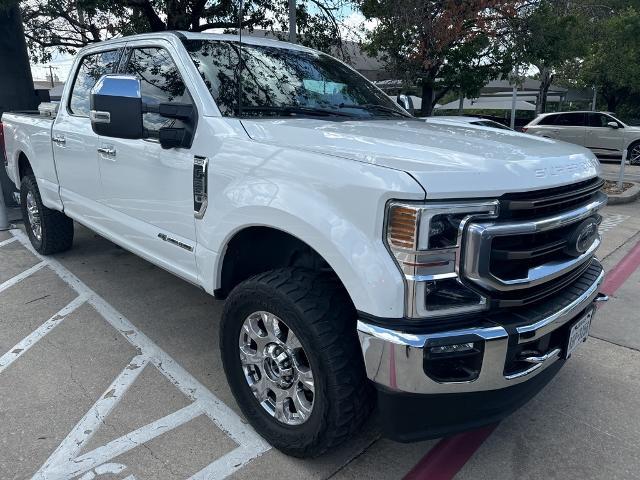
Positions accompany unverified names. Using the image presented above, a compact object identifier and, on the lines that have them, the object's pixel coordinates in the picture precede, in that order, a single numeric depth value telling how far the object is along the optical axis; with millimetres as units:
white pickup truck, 1945
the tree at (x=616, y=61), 18047
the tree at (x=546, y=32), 9859
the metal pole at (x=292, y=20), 6436
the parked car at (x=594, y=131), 15555
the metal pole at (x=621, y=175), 9862
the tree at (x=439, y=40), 8320
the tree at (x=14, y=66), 7777
